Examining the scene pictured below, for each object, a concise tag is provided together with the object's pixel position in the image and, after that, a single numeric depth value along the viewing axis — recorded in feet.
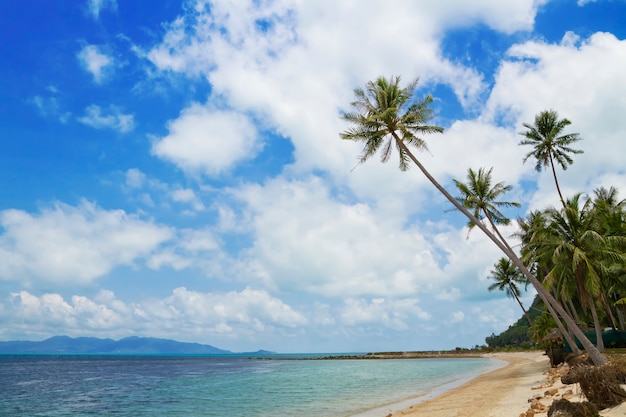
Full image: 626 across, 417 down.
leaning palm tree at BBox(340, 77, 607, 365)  67.97
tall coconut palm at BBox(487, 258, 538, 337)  134.82
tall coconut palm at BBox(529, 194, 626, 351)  73.41
